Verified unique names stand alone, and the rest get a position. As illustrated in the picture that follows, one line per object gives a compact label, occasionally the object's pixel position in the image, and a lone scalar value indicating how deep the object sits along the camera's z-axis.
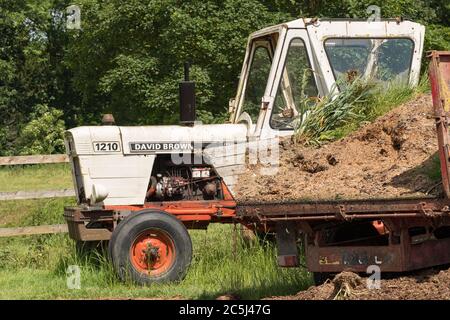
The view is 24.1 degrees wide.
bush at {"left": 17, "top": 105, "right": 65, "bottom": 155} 34.28
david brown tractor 11.55
